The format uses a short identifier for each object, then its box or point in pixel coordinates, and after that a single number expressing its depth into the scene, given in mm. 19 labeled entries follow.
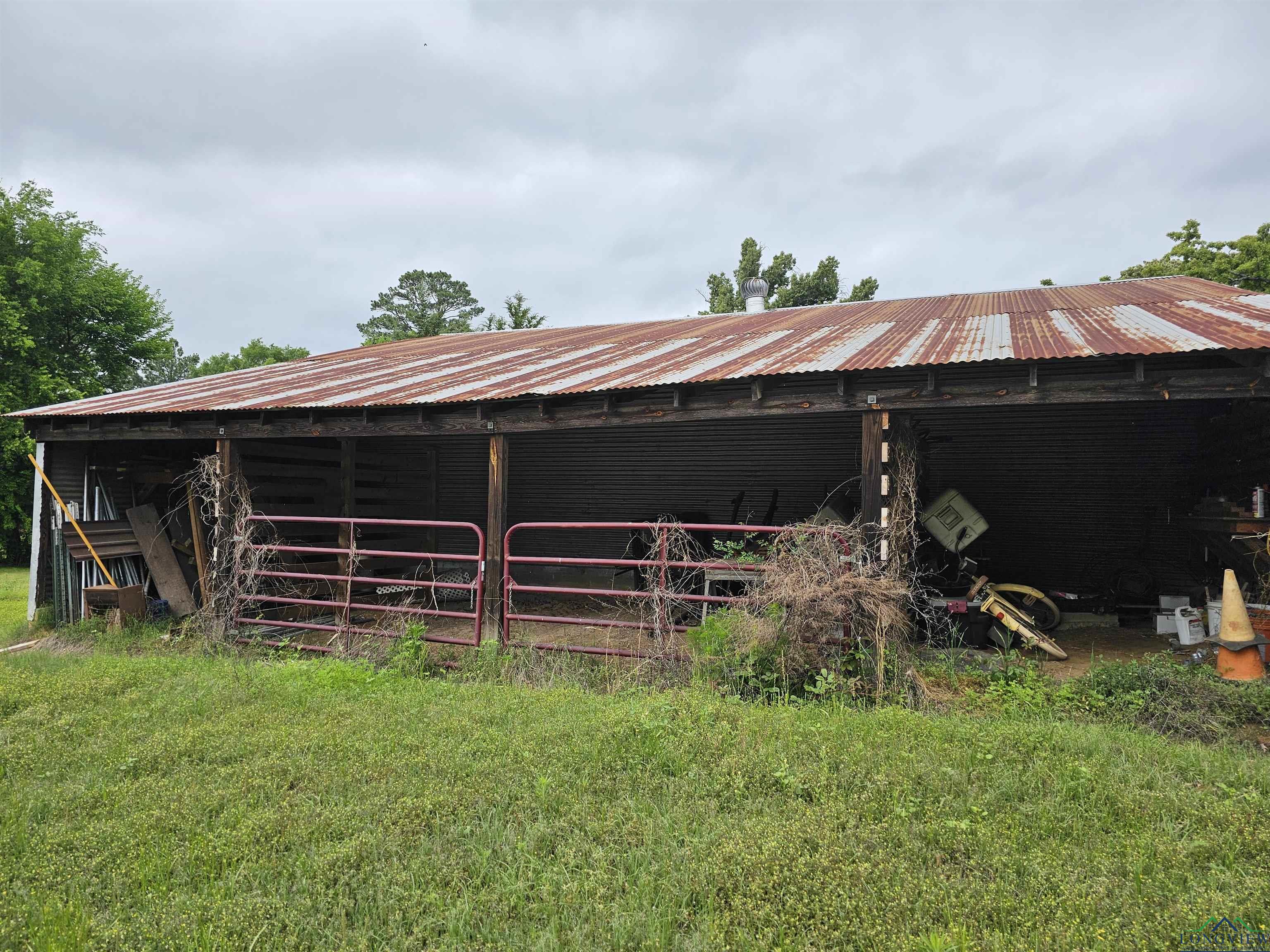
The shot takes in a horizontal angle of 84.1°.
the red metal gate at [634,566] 5328
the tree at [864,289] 27641
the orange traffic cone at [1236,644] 5082
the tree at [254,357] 37000
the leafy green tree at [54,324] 20125
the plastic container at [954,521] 7422
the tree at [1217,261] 19234
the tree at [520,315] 35438
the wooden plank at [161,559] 9125
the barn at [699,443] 5812
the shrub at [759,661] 5137
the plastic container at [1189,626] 6492
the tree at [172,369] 59281
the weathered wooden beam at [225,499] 7844
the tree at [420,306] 43531
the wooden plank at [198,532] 9141
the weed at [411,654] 6109
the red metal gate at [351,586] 6320
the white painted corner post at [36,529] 9172
